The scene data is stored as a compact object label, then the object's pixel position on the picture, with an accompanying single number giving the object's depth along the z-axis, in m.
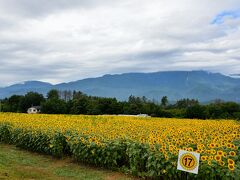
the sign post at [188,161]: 5.29
